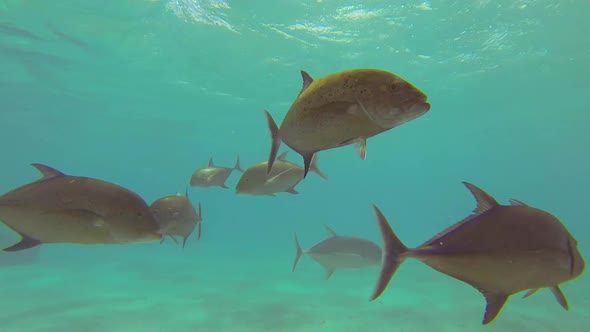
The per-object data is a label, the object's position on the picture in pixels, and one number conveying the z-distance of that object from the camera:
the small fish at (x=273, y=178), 3.25
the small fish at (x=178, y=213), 3.43
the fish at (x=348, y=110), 1.41
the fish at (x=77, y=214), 1.95
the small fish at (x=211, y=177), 5.26
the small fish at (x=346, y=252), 5.91
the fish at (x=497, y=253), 1.75
